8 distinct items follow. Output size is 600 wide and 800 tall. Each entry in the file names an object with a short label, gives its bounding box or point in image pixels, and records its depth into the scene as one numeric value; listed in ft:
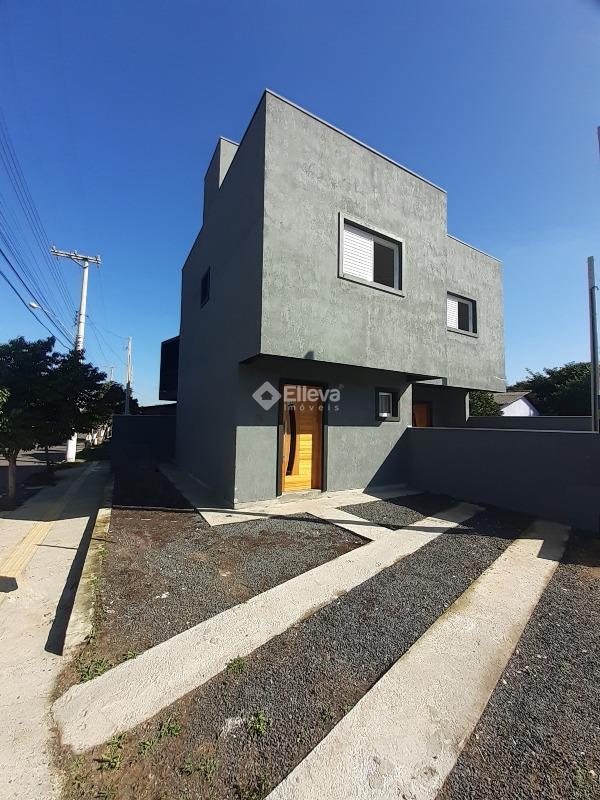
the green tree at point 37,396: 27.09
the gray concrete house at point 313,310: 21.49
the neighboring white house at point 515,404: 81.11
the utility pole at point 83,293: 59.67
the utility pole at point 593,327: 36.99
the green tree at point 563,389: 83.46
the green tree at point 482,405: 53.57
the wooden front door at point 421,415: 37.05
